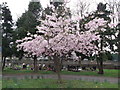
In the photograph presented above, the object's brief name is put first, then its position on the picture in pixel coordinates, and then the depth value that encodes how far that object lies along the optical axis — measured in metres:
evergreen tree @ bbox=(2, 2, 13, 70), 29.42
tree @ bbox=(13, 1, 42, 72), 26.33
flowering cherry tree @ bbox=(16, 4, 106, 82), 12.39
